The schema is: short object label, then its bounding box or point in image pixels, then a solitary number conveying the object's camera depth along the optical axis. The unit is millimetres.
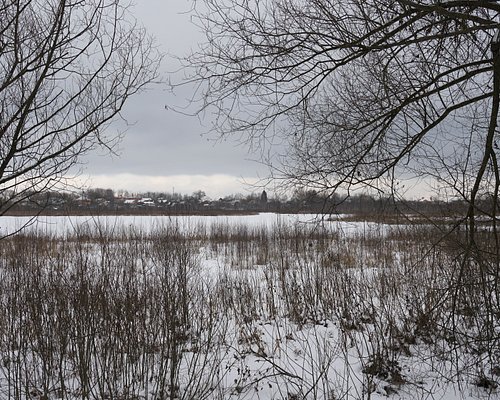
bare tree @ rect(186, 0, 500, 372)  2984
